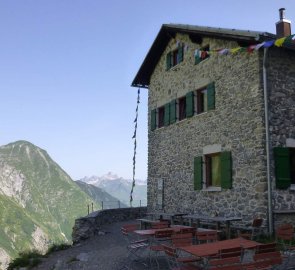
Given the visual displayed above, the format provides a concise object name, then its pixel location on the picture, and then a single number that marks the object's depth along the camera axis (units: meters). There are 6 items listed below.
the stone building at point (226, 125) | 8.42
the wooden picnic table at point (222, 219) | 8.37
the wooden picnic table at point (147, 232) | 6.55
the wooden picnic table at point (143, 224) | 10.44
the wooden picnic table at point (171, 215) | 10.31
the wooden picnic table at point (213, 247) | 4.61
